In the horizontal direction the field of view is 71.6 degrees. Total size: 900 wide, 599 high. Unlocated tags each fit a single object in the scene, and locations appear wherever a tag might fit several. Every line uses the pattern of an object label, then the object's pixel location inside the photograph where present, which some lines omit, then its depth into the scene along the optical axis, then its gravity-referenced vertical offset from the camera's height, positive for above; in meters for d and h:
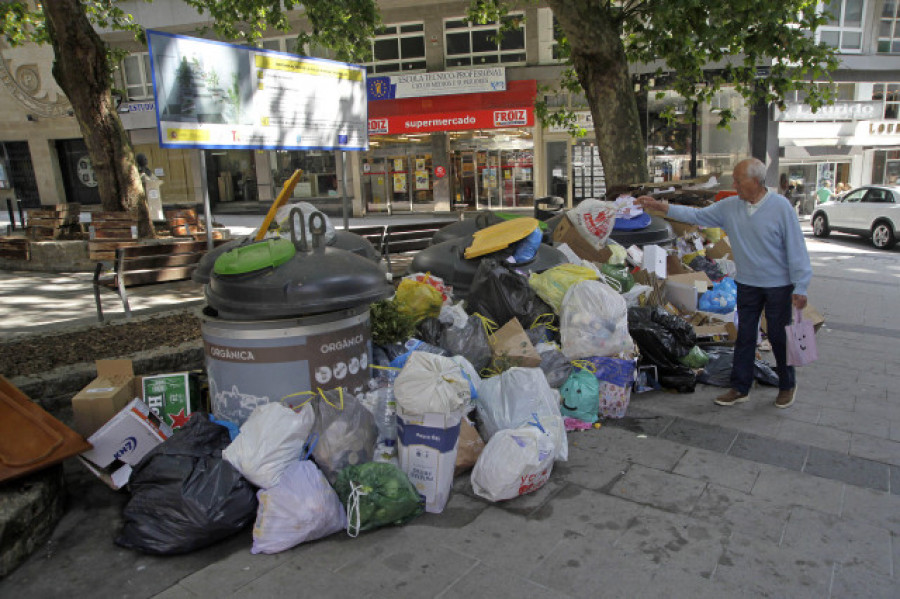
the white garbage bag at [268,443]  2.88 -1.20
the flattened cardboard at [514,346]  4.00 -1.09
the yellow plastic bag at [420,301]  4.53 -0.88
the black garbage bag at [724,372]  4.76 -1.55
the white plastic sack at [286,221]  4.34 -0.27
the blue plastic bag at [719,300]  5.60 -1.16
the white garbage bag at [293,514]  2.76 -1.45
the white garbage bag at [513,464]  3.06 -1.41
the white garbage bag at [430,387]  2.93 -0.98
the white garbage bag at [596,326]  4.22 -1.02
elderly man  4.00 -0.62
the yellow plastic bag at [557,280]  4.73 -0.80
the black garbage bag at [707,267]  6.55 -1.02
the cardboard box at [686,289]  5.56 -1.05
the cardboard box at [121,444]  3.31 -1.36
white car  13.91 -1.17
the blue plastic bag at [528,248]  5.20 -0.60
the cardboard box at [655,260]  5.65 -0.80
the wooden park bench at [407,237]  8.34 -0.80
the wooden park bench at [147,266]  6.17 -0.82
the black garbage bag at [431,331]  4.28 -1.04
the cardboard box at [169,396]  3.77 -1.25
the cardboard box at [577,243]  5.92 -0.66
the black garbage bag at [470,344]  4.11 -1.09
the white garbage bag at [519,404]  3.43 -1.26
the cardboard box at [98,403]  3.49 -1.19
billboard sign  5.64 +0.87
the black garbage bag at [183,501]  2.77 -1.40
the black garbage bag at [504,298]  4.50 -0.88
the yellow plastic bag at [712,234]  7.77 -0.79
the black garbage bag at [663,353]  4.63 -1.34
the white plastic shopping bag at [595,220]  5.76 -0.43
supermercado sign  18.22 +1.67
